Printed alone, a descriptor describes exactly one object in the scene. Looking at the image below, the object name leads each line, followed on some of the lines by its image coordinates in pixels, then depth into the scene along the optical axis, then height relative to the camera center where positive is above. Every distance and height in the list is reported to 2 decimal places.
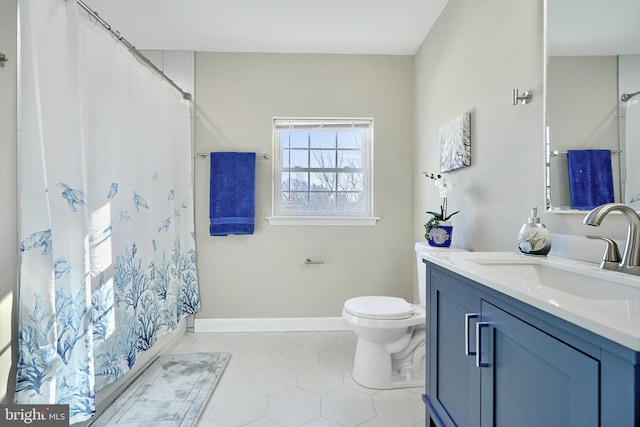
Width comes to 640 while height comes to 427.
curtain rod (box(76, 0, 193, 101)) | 1.26 +0.87
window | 2.50 +0.36
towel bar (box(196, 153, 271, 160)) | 2.41 +0.45
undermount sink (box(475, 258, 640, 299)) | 0.74 -0.20
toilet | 1.61 -0.76
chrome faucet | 0.75 -0.05
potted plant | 1.64 -0.09
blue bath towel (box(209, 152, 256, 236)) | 2.36 +0.11
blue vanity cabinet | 0.45 -0.33
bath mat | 1.40 -0.99
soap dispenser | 1.02 -0.10
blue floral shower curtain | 1.02 +0.01
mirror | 0.84 +0.33
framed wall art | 1.58 +0.38
